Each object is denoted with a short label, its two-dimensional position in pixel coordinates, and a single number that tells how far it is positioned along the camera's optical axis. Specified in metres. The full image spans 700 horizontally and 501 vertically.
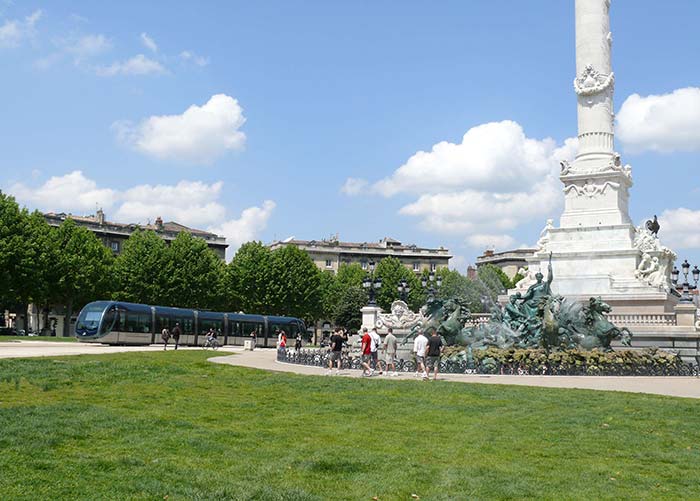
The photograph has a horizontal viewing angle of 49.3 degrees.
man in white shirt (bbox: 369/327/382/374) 27.96
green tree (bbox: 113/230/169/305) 72.31
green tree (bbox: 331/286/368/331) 90.12
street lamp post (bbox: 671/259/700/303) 41.14
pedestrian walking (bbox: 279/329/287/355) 36.33
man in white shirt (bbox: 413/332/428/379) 23.91
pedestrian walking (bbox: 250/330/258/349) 59.09
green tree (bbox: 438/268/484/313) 52.91
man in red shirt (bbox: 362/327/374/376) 25.11
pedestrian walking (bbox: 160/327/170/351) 44.20
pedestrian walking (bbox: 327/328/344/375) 26.08
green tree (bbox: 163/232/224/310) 73.75
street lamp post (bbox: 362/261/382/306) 43.69
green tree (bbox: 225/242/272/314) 80.31
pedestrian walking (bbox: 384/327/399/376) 26.00
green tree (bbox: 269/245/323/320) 80.75
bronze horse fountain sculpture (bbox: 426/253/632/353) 28.22
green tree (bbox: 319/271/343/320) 92.69
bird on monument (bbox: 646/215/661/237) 49.66
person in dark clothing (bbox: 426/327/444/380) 23.27
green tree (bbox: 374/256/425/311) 88.25
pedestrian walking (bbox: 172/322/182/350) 43.94
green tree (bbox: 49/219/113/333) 64.25
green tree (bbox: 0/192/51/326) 56.06
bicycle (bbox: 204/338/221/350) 48.84
